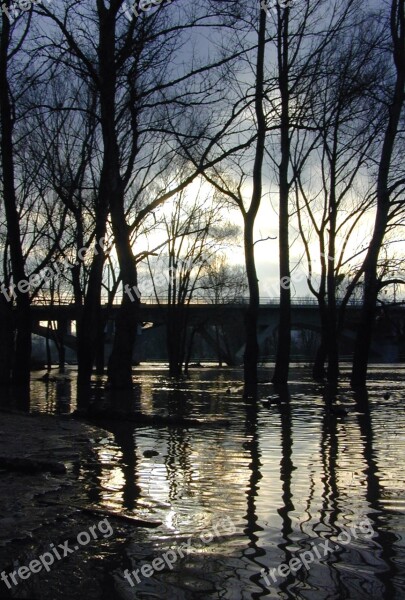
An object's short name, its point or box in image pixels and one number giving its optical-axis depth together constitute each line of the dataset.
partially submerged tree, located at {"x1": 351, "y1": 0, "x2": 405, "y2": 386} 24.50
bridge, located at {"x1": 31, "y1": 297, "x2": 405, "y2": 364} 58.34
